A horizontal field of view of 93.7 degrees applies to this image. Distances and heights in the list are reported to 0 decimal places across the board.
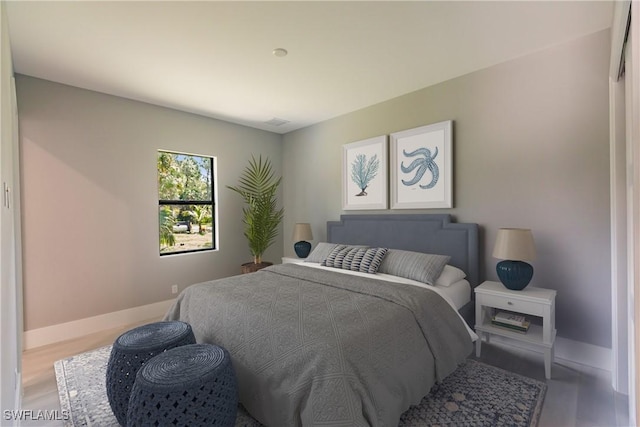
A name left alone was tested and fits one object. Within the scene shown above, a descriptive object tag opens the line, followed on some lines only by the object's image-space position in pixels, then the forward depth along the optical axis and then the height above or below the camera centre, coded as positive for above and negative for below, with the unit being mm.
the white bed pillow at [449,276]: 2676 -594
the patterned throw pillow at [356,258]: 3010 -487
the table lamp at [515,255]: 2365 -353
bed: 1468 -739
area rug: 1788 -1233
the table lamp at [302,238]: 4262 -359
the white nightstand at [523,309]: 2229 -775
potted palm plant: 4309 +73
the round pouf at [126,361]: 1735 -857
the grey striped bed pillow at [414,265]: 2686 -506
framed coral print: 3686 +486
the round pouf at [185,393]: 1387 -858
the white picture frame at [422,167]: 3143 +489
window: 3922 +149
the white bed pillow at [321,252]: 3571 -483
